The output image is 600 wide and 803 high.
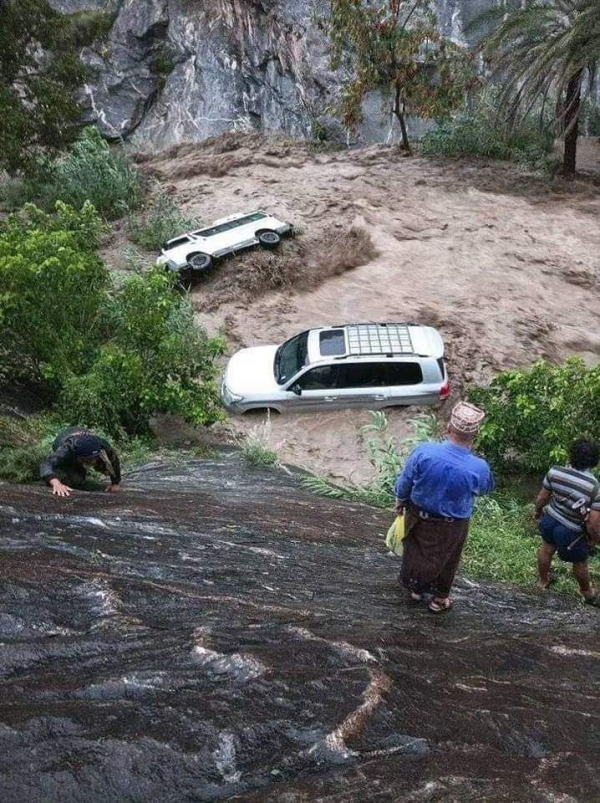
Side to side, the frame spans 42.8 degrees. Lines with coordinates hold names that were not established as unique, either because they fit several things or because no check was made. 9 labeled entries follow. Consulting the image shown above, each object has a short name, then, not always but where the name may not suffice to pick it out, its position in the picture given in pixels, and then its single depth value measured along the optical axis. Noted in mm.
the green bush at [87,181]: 18422
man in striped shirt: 5645
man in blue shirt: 4277
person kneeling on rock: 5910
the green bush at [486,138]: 21312
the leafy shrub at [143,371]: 9508
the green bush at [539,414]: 8823
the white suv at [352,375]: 11352
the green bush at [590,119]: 22859
